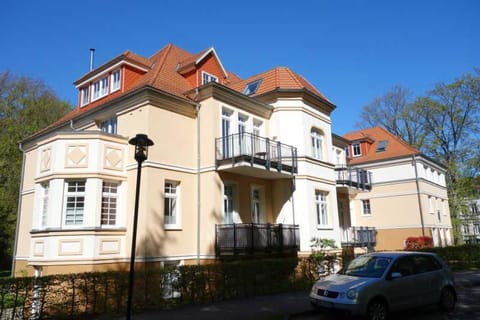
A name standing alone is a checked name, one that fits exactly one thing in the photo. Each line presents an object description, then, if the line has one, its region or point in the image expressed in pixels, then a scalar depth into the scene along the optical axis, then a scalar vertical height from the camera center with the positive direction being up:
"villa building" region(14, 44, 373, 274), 14.27 +2.83
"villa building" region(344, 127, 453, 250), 30.50 +3.38
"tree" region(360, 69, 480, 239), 36.94 +10.39
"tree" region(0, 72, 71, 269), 27.33 +10.28
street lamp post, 8.70 +2.19
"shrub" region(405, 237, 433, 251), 27.88 -0.40
